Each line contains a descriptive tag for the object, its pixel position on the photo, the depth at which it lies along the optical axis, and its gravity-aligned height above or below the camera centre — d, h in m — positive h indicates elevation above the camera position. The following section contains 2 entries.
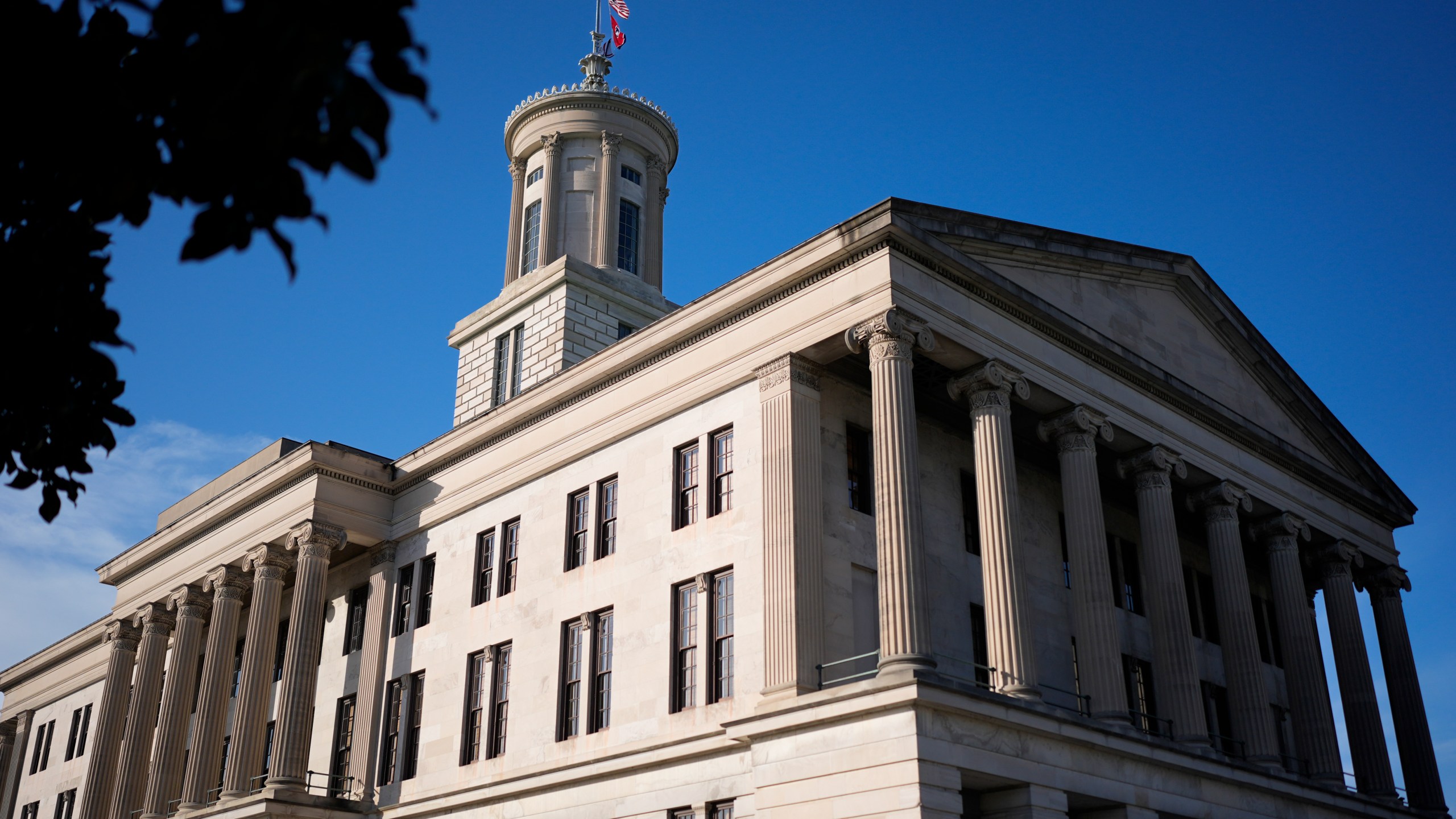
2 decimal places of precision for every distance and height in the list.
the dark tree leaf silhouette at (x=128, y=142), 5.78 +3.94
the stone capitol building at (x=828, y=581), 25.64 +10.06
